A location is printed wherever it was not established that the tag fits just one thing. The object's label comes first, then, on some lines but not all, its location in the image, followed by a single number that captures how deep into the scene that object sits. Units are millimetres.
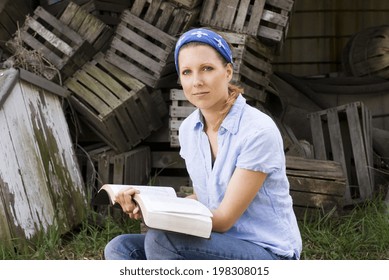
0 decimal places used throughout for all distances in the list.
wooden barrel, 13265
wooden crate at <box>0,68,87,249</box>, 6437
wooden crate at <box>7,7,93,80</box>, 8778
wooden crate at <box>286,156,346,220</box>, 8162
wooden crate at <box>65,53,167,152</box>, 8655
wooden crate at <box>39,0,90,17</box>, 10583
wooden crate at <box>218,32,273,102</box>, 8611
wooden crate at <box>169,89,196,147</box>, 8662
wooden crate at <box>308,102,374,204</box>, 9720
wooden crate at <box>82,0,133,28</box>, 10061
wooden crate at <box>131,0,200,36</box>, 8756
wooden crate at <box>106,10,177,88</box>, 8720
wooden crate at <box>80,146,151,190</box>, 8749
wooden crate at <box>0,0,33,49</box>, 10315
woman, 3896
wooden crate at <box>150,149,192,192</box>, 9401
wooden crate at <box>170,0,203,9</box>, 8669
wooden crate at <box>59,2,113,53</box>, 8995
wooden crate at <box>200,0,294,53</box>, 8771
